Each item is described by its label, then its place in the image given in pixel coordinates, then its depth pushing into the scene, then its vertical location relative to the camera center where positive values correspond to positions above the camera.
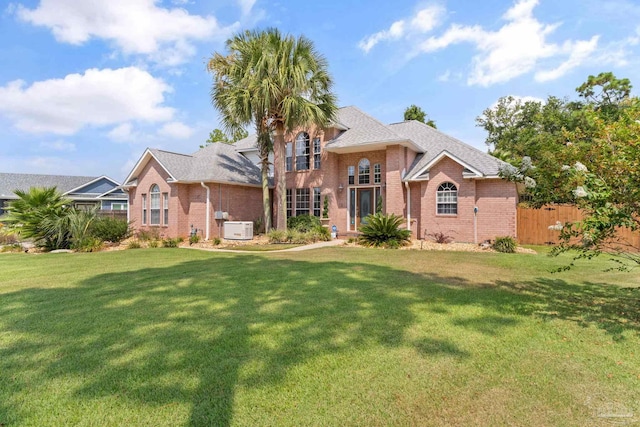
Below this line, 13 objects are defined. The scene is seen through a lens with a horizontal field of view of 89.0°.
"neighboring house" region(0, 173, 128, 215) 33.16 +3.74
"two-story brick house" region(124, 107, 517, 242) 14.99 +1.92
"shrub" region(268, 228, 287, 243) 16.16 -0.87
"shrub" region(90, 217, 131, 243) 15.05 -0.42
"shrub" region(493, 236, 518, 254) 12.83 -1.13
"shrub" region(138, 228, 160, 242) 16.69 -0.78
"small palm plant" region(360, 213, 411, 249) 14.15 -0.64
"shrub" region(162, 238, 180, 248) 15.30 -1.12
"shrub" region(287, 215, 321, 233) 18.14 -0.26
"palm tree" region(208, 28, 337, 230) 15.60 +6.68
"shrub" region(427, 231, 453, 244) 15.43 -0.98
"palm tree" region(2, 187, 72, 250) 14.35 +0.14
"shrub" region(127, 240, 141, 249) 14.58 -1.13
